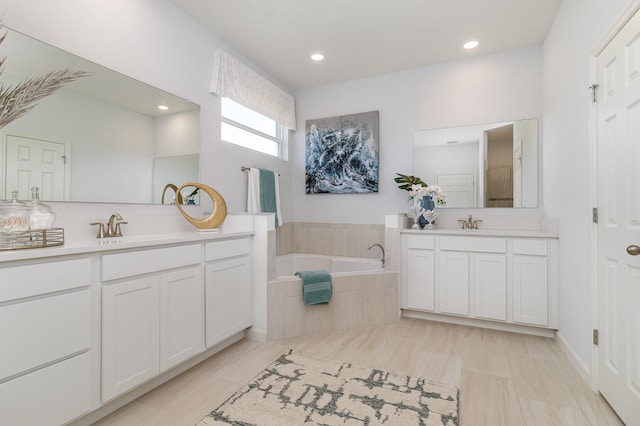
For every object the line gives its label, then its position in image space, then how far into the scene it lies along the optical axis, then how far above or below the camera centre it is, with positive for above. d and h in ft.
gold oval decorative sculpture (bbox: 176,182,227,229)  8.05 +0.10
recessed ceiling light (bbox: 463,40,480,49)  10.07 +5.62
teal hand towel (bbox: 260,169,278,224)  11.32 +0.87
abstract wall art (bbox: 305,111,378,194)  12.60 +2.56
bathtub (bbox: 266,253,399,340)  8.63 -2.69
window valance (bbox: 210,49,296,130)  9.62 +4.43
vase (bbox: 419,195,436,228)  10.80 +0.37
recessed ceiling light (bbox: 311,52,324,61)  10.84 +5.64
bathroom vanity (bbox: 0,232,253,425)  4.09 -1.73
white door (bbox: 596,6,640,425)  4.87 -0.06
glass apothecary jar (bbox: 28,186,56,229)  4.97 +0.00
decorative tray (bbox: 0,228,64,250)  4.38 -0.37
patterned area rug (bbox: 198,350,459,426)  5.27 -3.45
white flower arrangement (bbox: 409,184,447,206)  10.88 +0.82
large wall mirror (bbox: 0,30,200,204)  5.41 +1.63
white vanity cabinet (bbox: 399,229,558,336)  8.73 -1.87
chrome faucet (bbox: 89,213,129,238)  6.48 -0.29
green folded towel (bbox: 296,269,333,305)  8.84 -2.07
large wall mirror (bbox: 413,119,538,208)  10.41 +1.89
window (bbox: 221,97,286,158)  10.37 +3.20
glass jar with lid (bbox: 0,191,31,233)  4.49 -0.04
